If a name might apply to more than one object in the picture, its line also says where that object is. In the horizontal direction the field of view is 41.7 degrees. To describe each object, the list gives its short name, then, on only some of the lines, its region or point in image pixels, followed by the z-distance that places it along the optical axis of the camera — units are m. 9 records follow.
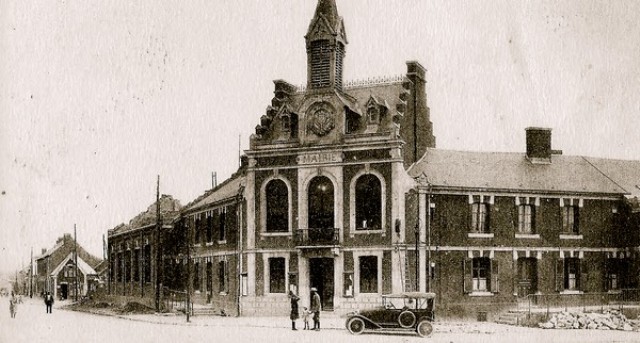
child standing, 28.04
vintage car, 26.47
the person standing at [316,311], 27.69
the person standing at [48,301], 43.06
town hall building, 34.31
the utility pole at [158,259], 37.44
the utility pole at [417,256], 33.72
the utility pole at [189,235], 43.53
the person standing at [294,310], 27.91
